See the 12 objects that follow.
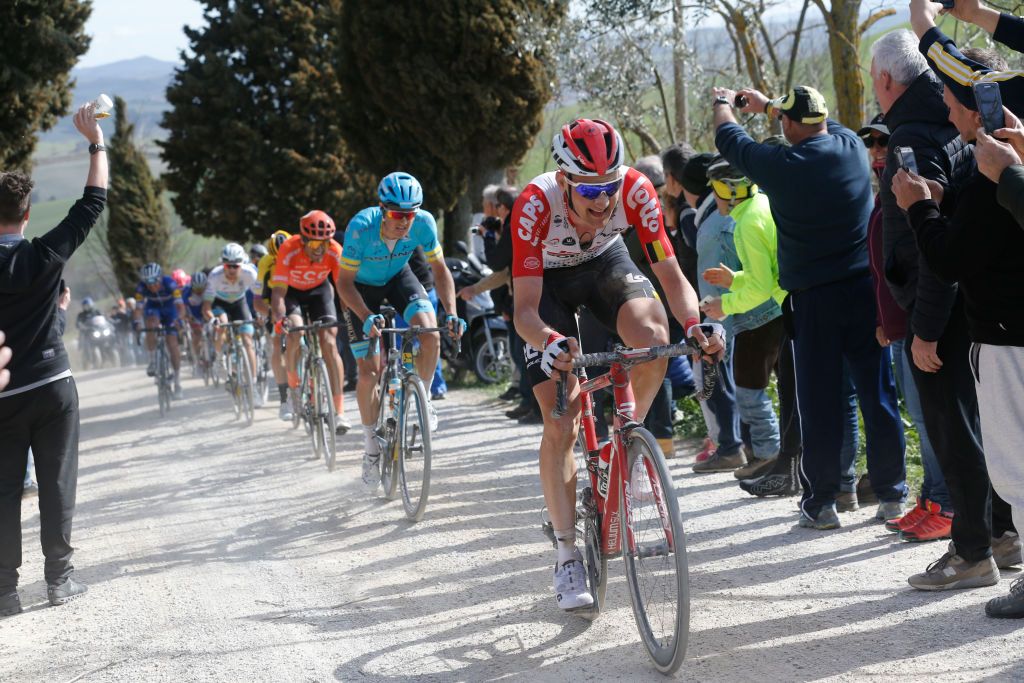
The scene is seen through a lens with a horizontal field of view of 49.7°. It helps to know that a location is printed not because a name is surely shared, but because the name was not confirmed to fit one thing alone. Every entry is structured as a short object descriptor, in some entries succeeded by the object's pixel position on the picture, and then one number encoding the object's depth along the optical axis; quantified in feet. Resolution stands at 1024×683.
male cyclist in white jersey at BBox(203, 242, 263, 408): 52.44
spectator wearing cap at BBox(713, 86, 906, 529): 19.95
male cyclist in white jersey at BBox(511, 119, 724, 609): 16.20
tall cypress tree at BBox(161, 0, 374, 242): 124.16
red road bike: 13.76
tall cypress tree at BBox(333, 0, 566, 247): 72.08
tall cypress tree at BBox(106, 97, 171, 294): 185.47
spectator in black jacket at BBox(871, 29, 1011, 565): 16.34
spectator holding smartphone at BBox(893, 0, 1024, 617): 13.89
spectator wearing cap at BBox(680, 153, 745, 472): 26.12
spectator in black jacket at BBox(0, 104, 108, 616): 20.01
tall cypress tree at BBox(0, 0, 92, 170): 63.31
